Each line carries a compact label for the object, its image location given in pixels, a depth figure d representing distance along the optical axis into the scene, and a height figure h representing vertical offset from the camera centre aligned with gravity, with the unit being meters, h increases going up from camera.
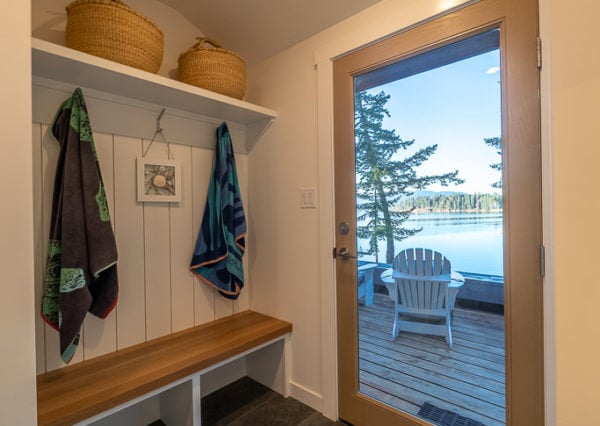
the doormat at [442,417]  1.28 -0.93
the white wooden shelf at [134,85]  1.16 +0.62
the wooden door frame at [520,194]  1.09 +0.05
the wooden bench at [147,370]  1.13 -0.71
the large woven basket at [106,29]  1.21 +0.78
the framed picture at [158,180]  1.61 +0.19
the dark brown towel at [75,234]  1.25 -0.09
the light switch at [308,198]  1.74 +0.08
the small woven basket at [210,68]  1.61 +0.80
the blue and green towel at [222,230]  1.81 -0.11
